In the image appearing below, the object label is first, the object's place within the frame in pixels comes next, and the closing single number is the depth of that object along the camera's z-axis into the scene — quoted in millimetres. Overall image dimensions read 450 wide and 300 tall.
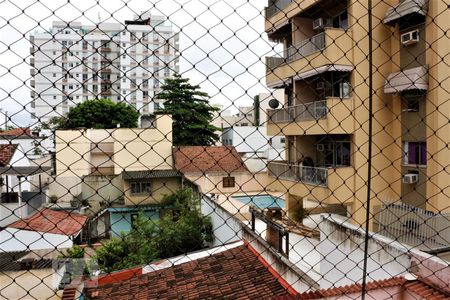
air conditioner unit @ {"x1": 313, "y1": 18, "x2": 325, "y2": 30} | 6479
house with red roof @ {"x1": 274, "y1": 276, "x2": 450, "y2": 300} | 2084
